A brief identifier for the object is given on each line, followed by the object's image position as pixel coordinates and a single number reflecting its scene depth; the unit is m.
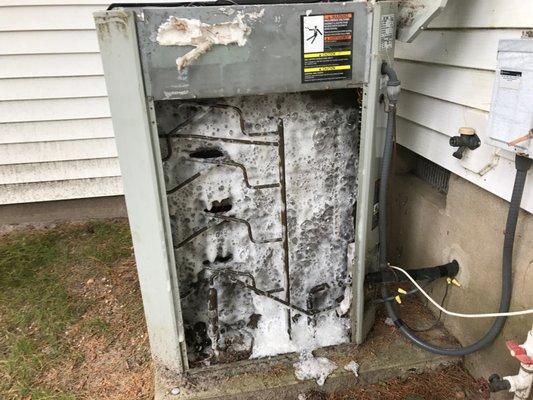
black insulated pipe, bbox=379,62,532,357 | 1.57
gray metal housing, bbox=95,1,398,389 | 1.45
